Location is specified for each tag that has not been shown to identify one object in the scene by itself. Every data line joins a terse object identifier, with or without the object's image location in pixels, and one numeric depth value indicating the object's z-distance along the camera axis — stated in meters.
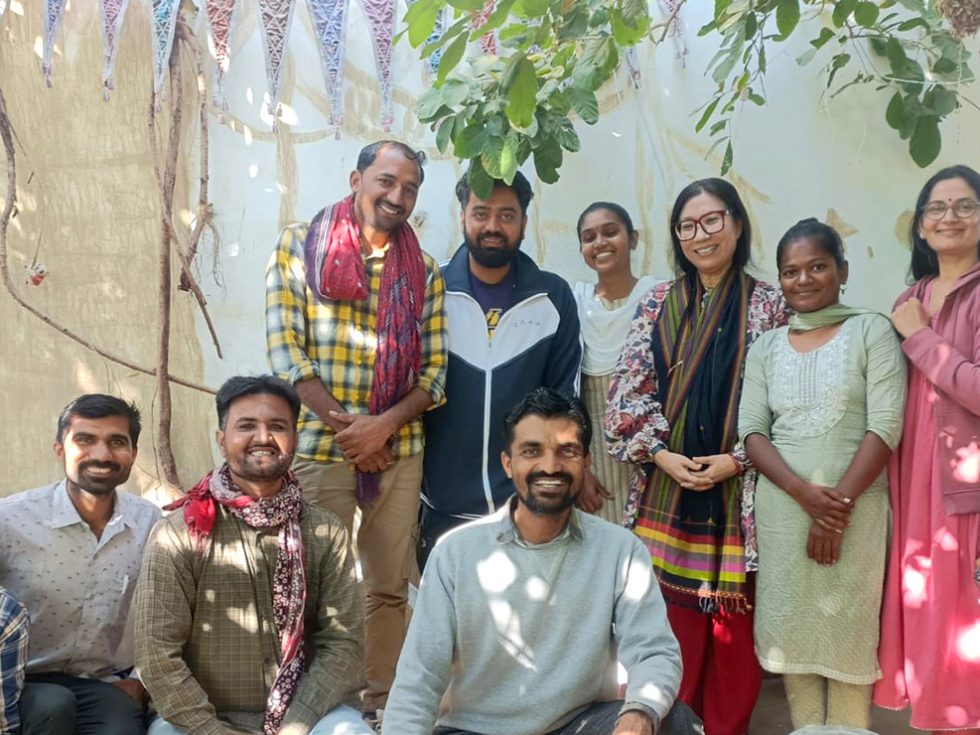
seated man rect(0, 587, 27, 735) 2.67
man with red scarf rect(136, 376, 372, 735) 2.74
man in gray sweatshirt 2.56
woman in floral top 3.35
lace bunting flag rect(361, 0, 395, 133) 4.32
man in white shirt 2.95
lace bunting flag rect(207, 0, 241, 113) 4.30
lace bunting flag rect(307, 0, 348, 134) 4.32
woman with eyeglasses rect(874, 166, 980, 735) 3.02
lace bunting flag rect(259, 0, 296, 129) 4.30
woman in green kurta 3.14
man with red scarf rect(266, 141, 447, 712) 3.48
